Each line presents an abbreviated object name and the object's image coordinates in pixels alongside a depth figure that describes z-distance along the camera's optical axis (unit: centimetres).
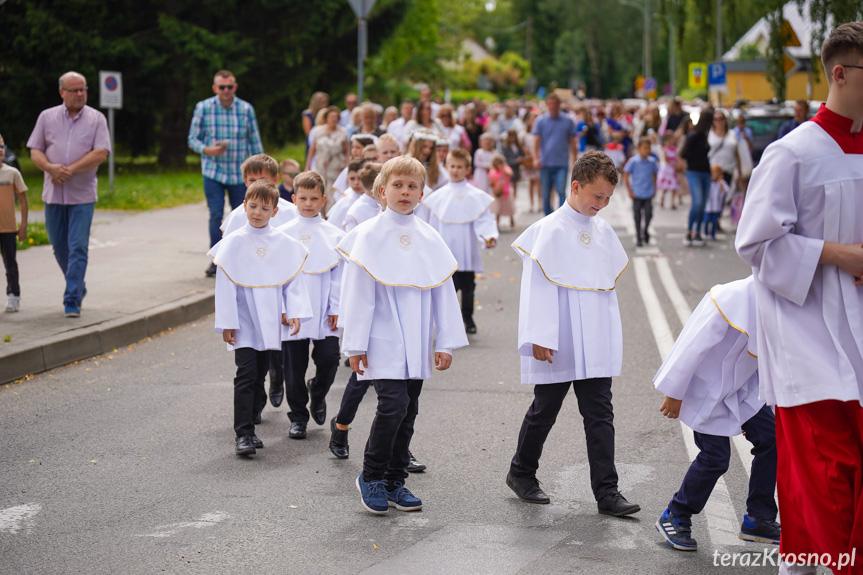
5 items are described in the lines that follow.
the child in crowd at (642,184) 1576
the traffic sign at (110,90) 1904
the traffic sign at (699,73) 4088
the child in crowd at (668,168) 2058
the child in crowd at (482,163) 1786
